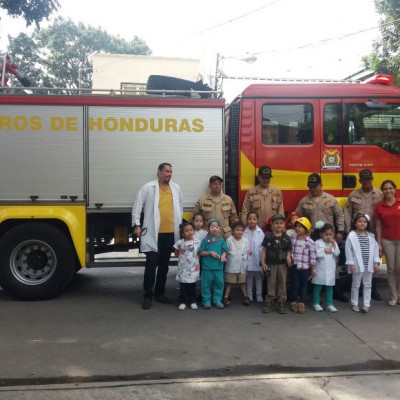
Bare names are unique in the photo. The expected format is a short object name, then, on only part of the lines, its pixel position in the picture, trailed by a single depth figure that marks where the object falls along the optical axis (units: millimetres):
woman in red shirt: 5707
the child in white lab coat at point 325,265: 5570
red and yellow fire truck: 5875
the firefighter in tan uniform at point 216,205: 5848
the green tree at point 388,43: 11539
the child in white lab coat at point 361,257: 5551
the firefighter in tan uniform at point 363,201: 5910
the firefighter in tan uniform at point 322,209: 5836
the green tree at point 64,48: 31844
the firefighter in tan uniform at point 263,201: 5883
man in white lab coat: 5711
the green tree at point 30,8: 6445
